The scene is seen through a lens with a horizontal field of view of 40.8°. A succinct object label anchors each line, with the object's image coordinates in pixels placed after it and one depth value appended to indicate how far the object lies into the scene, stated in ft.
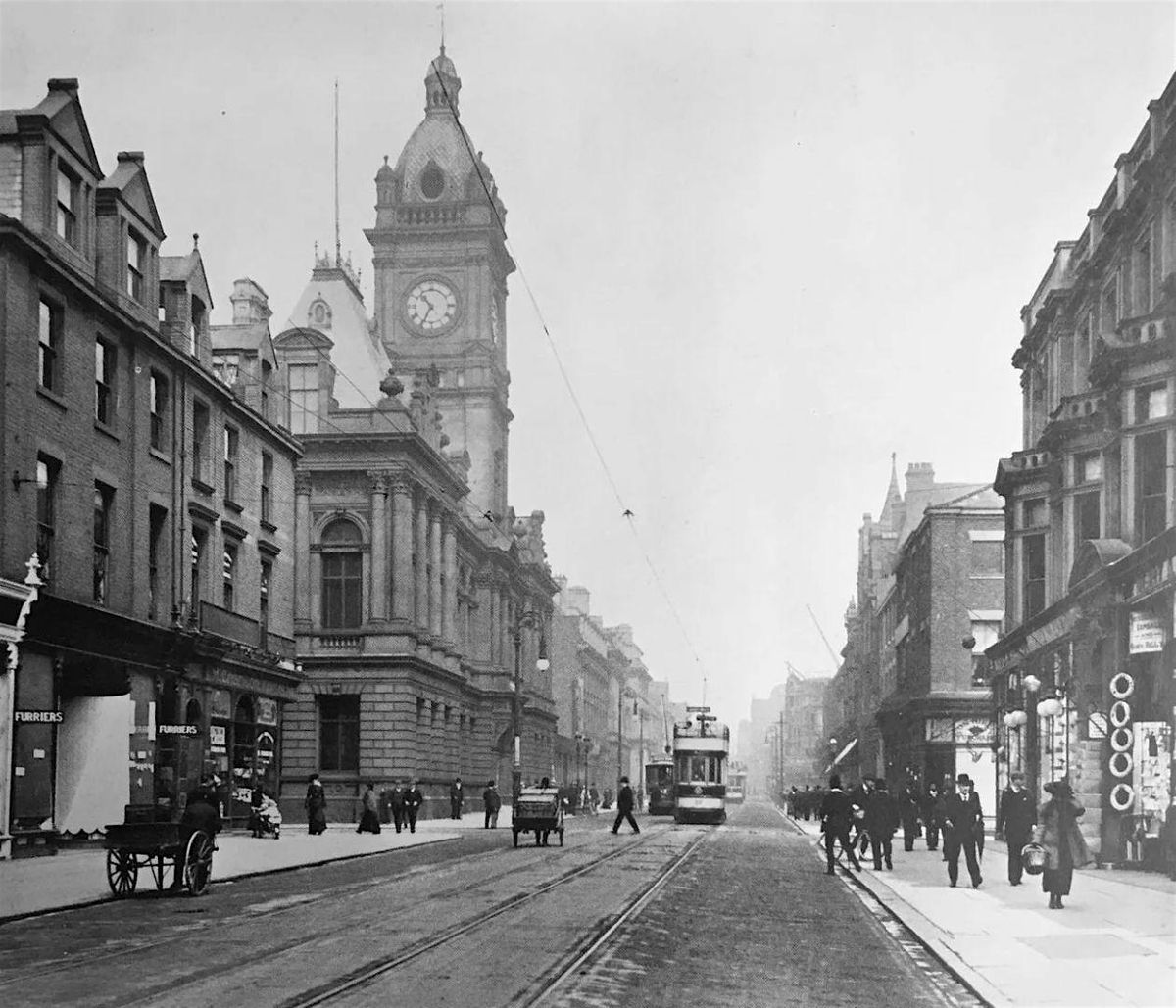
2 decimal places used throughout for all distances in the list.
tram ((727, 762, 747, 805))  398.19
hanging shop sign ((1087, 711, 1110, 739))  96.58
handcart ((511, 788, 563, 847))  122.31
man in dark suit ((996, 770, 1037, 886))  76.64
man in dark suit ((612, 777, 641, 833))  147.86
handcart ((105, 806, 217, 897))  66.03
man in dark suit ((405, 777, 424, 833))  151.64
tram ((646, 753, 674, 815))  249.55
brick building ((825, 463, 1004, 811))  197.57
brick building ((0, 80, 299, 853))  92.58
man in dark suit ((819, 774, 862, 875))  93.91
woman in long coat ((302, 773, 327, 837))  134.72
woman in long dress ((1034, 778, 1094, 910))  64.59
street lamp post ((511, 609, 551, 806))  193.36
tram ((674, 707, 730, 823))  188.44
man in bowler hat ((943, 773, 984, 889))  78.33
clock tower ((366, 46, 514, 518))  279.90
